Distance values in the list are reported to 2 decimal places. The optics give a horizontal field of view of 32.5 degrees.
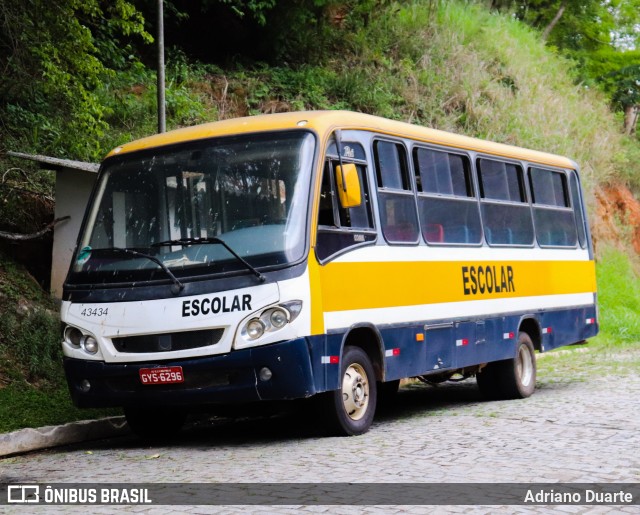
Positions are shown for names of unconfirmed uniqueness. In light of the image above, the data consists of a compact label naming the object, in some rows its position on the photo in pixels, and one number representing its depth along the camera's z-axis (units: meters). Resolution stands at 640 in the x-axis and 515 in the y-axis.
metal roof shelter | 14.62
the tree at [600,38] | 37.66
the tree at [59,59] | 15.02
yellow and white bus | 9.41
